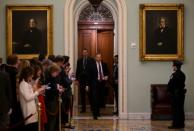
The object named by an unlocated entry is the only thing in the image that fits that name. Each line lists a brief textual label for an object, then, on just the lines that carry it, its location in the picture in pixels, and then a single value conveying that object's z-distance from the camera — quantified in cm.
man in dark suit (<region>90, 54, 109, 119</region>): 1286
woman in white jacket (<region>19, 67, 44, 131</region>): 662
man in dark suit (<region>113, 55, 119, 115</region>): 1378
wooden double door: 1664
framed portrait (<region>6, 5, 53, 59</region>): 1301
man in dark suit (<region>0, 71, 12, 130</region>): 591
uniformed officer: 1093
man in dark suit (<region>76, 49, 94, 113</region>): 1328
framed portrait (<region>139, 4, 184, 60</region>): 1304
